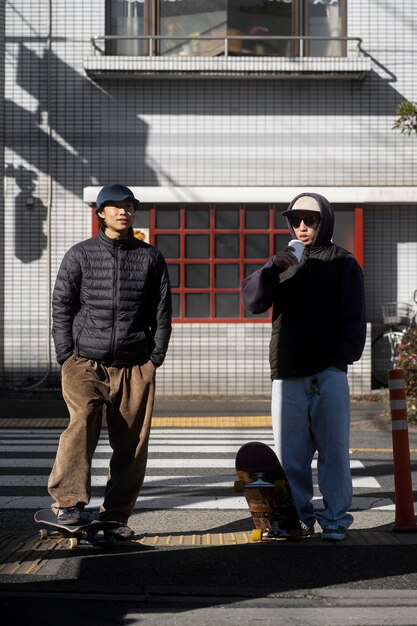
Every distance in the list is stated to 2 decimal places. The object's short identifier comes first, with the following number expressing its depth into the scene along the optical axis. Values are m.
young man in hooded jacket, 9.20
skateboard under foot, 8.89
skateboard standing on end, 9.01
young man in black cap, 9.20
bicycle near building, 23.41
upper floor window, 23.54
